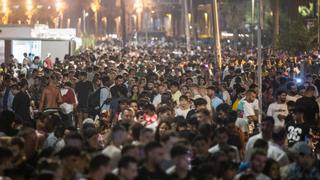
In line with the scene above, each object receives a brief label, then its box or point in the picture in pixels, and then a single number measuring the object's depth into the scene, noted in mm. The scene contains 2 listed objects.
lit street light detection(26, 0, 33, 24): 95125
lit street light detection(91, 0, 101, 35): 124100
